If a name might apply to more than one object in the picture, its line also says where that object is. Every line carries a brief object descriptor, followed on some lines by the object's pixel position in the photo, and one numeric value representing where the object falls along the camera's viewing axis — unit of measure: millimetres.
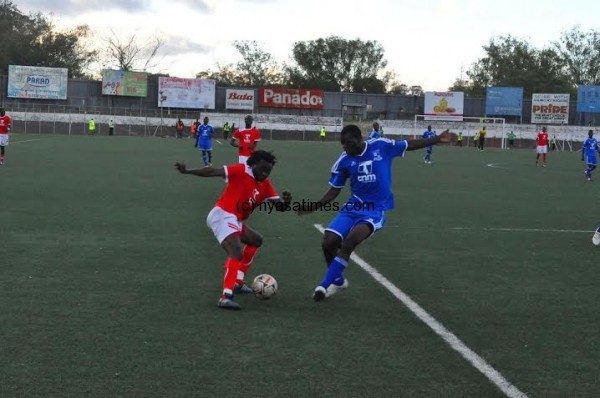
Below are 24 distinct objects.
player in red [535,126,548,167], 35094
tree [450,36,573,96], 99438
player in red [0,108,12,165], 24558
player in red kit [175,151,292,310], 6845
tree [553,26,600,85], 99375
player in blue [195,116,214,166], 27594
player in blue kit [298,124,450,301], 7195
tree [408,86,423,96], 116669
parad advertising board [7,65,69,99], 72250
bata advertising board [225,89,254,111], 79250
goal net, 67188
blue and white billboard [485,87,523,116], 78812
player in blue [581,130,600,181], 25425
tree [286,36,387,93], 106500
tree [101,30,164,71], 98562
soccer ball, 7035
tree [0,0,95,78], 92688
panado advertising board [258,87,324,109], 81375
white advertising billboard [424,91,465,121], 77000
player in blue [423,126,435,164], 33334
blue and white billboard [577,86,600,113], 76000
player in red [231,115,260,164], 21344
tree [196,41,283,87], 106500
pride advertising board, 77188
